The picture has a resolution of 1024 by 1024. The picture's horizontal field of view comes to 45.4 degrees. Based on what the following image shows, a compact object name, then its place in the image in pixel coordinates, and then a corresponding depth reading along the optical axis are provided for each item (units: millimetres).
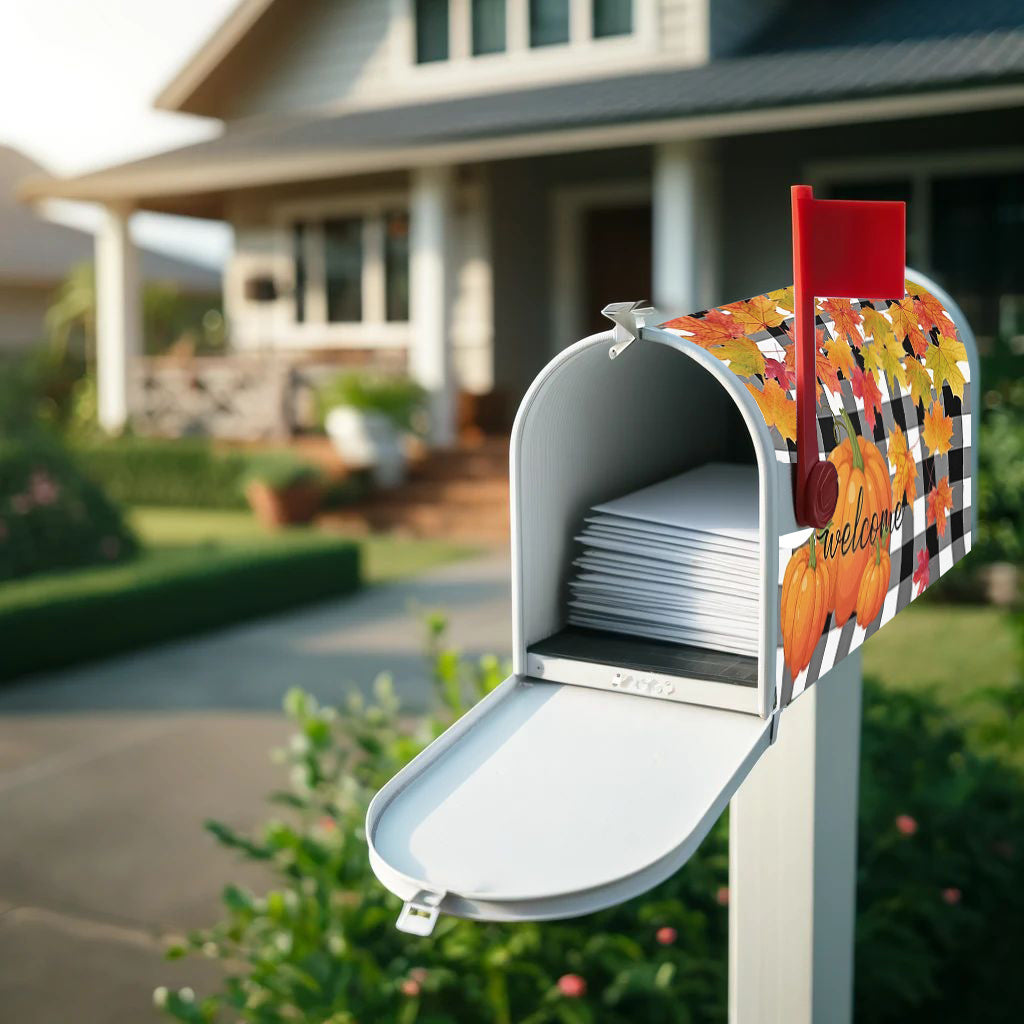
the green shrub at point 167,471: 13758
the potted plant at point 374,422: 12617
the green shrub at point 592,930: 2418
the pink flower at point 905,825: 2936
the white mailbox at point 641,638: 1012
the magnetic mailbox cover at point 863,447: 1134
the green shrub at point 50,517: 8102
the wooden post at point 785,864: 1550
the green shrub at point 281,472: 12164
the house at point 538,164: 11328
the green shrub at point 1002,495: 7379
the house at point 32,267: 31094
